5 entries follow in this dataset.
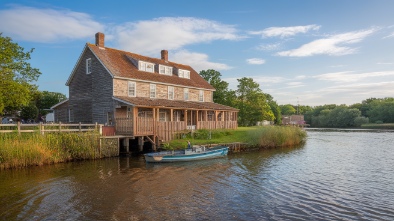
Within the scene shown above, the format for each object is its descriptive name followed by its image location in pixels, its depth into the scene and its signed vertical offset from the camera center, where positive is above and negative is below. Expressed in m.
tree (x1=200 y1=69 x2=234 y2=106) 52.28 +6.07
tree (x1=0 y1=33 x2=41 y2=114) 26.56 +4.71
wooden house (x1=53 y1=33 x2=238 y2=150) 28.72 +3.07
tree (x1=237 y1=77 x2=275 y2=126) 54.75 +3.31
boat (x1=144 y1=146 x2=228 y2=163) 21.39 -2.47
